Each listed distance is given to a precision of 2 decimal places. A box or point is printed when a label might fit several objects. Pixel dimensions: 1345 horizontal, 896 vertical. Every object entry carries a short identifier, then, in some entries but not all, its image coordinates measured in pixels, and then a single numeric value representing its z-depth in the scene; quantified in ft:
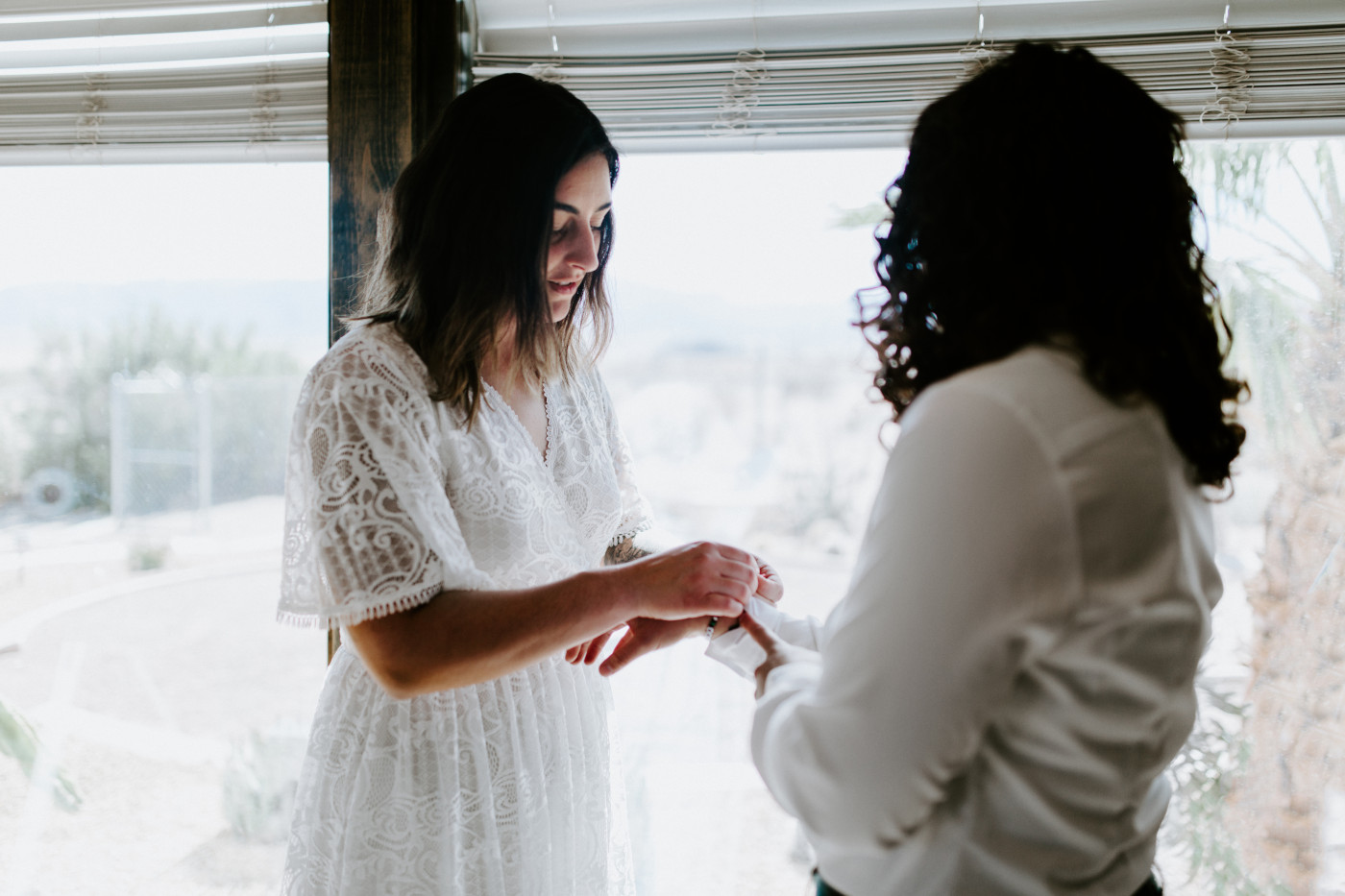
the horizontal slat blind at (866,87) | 4.46
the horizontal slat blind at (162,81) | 5.51
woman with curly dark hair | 2.21
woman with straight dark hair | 3.18
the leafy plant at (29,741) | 6.60
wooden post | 5.03
